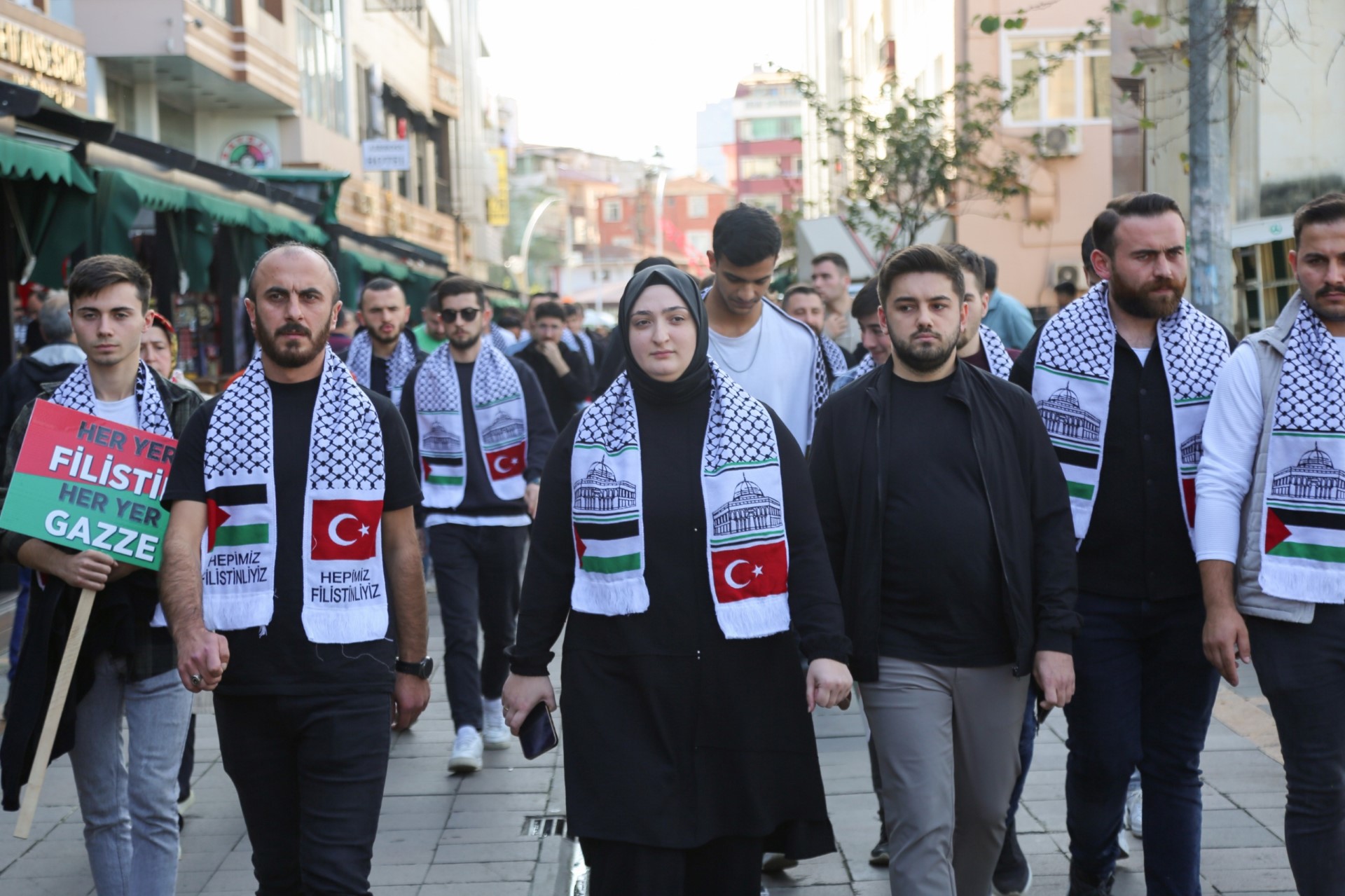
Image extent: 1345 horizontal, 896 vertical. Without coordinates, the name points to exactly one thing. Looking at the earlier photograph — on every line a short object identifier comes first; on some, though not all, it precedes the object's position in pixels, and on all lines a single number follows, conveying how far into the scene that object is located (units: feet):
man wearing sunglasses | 25.05
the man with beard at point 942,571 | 14.24
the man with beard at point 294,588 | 13.29
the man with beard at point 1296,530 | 13.88
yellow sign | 179.11
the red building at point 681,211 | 433.48
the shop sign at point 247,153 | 81.05
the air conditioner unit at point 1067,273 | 83.82
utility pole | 31.45
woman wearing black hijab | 13.42
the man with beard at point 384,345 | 31.40
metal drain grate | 20.85
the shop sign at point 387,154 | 88.84
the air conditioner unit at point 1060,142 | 82.02
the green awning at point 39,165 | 27.99
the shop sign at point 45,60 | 46.19
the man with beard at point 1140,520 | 15.56
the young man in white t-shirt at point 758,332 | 18.34
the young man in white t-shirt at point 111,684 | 15.15
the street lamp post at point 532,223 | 218.67
